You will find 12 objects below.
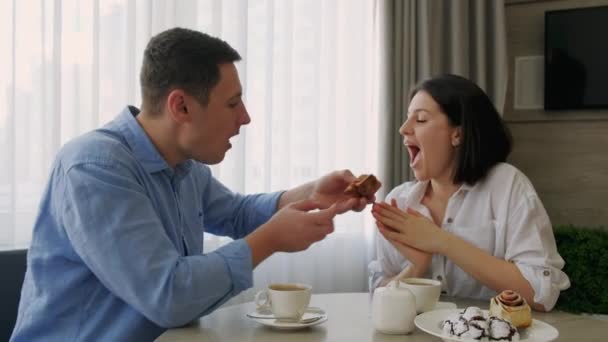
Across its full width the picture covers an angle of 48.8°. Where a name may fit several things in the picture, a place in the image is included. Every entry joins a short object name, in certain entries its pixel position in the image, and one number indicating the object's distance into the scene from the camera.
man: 1.27
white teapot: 1.33
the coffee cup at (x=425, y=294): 1.44
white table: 1.32
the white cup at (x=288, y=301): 1.35
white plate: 1.23
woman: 1.67
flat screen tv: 3.29
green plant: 2.24
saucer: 1.35
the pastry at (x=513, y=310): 1.29
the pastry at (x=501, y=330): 1.21
